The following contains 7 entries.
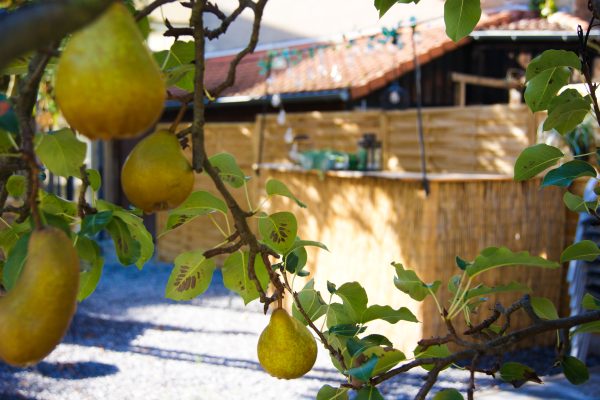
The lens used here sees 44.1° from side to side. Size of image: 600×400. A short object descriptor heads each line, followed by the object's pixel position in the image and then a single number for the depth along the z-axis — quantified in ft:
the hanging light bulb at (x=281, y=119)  27.61
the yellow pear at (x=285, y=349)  3.03
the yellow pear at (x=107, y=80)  1.64
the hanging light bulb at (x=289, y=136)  27.78
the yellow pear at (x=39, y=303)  1.78
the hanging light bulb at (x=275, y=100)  30.42
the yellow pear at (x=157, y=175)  2.24
